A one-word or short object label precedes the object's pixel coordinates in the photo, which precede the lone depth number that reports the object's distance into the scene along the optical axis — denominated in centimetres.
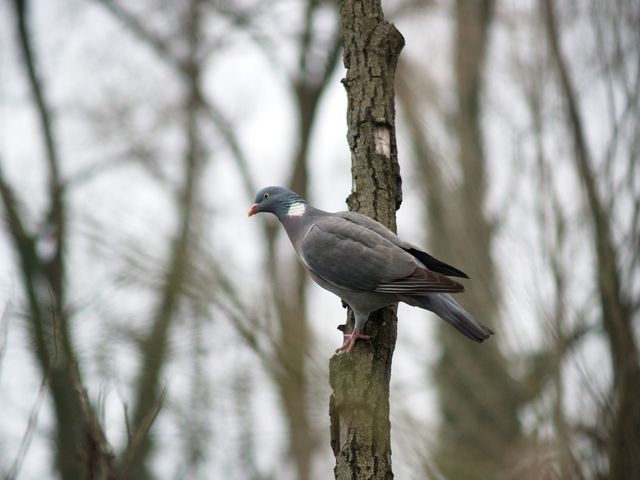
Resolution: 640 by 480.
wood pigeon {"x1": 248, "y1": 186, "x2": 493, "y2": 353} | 656
